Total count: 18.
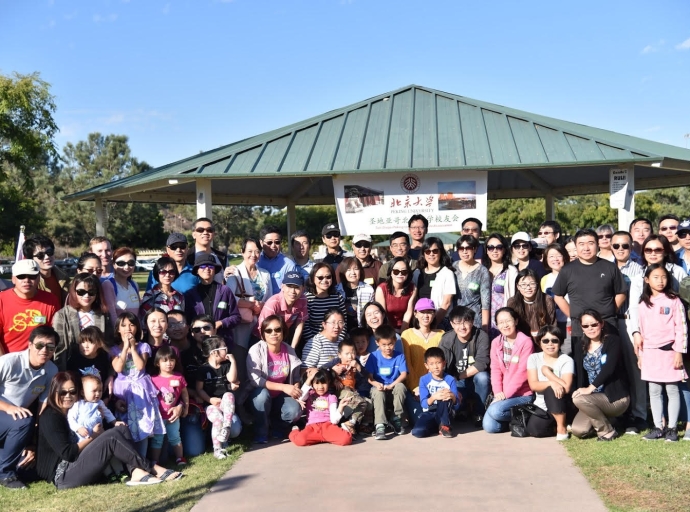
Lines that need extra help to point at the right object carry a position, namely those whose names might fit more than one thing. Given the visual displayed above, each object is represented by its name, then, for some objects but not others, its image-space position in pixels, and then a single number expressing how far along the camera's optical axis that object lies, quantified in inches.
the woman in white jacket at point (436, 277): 269.3
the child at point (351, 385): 243.8
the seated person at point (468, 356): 258.2
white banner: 389.4
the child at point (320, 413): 235.9
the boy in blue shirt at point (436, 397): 244.5
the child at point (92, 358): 213.2
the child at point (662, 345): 229.8
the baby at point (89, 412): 199.2
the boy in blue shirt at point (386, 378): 245.6
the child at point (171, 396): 217.6
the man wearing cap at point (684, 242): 252.4
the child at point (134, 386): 209.8
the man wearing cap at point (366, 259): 288.0
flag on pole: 233.6
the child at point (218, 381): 230.7
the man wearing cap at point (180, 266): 251.4
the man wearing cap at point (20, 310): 212.5
